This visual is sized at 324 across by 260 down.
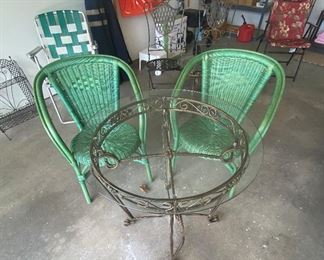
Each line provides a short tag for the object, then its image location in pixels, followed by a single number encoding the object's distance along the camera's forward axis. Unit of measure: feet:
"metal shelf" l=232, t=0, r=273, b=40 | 12.28
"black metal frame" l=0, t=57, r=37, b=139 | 7.07
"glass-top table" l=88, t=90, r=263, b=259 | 2.88
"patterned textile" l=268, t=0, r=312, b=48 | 9.08
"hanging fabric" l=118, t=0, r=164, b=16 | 8.93
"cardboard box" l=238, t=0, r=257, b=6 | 12.85
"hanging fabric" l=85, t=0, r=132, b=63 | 7.76
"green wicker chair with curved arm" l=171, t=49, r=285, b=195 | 4.22
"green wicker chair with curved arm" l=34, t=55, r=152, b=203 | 4.21
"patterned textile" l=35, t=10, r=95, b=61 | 6.84
